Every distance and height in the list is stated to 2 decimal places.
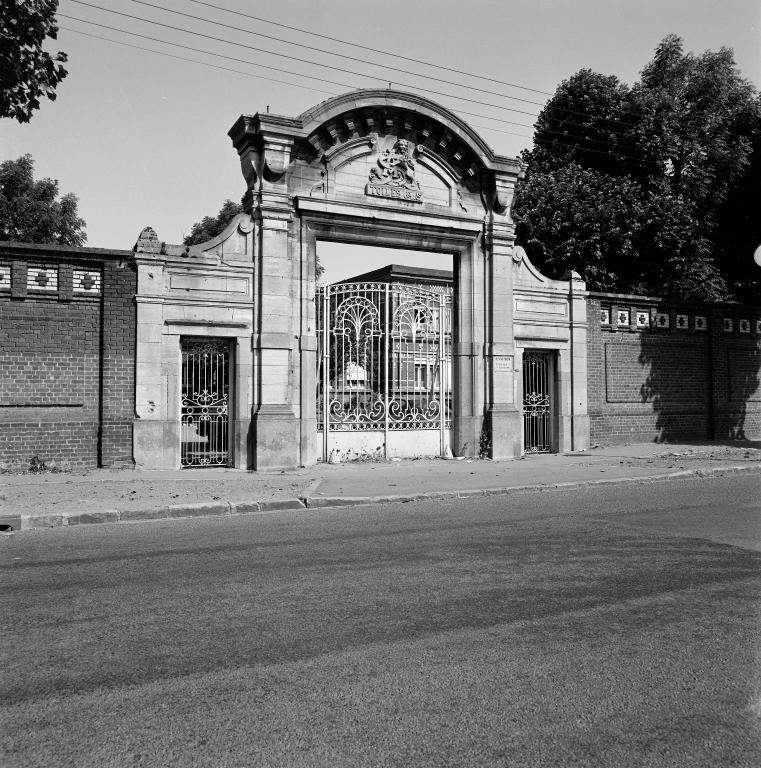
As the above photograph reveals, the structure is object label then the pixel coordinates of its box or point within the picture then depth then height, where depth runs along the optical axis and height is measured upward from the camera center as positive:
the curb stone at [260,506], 8.63 -1.22
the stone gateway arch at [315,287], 13.62 +2.53
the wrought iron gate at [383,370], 15.20 +0.91
